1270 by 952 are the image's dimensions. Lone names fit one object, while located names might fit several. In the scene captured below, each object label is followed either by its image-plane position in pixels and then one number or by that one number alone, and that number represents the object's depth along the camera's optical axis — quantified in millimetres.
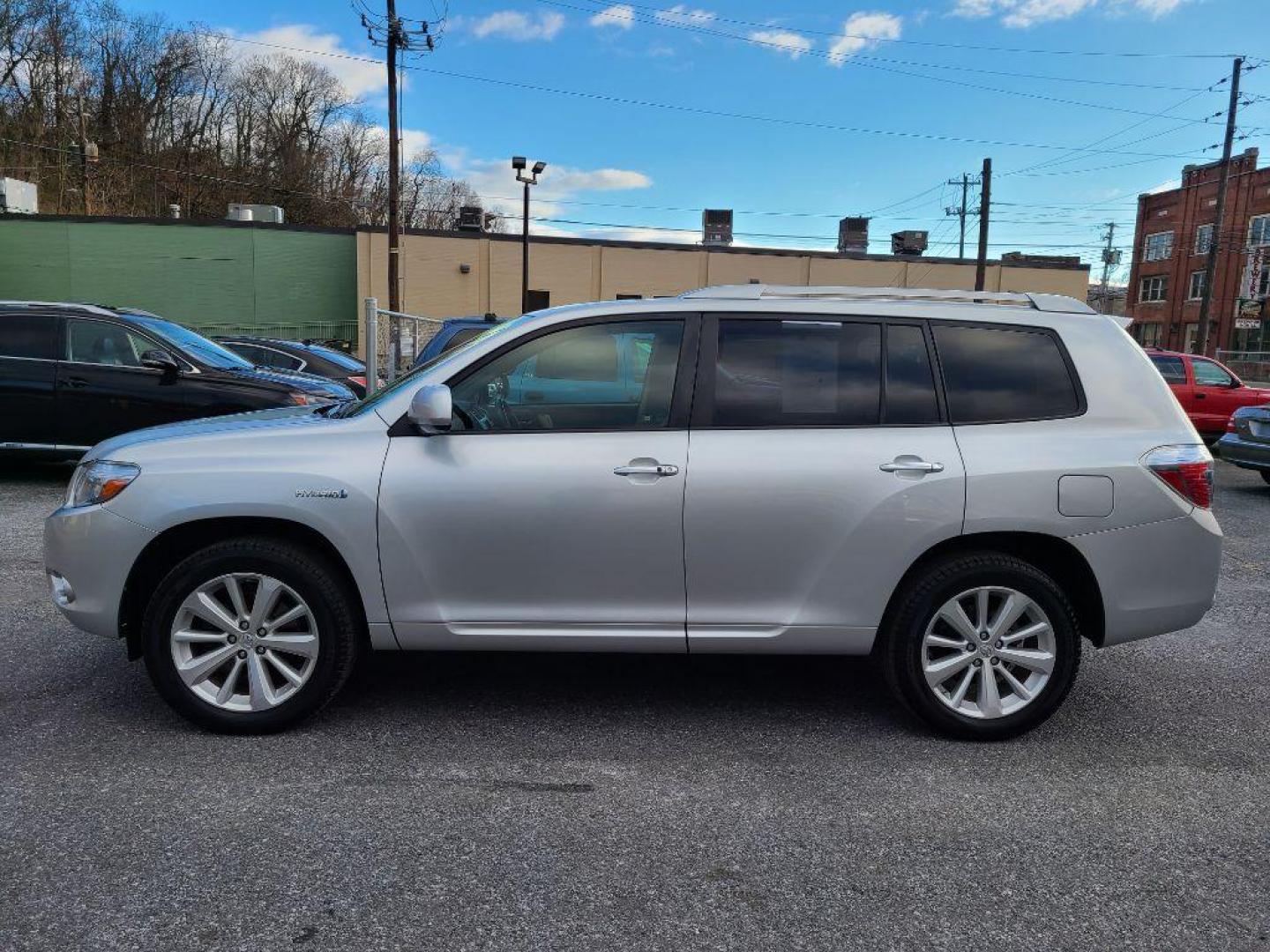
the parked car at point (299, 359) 13398
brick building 50781
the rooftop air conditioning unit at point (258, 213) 34000
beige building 34812
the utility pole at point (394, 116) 21094
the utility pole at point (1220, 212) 30000
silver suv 3504
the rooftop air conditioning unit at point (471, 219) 36572
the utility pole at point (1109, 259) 83475
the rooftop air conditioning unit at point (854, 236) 40094
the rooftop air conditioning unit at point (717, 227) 39031
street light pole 27312
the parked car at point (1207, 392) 14656
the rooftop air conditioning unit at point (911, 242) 40094
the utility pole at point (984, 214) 33188
